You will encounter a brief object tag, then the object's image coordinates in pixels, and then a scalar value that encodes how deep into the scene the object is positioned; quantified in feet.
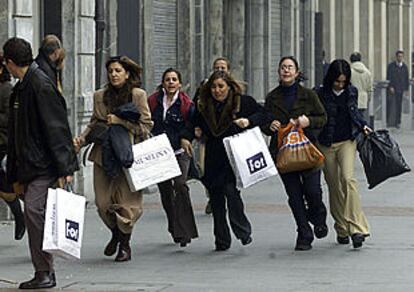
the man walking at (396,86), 134.51
